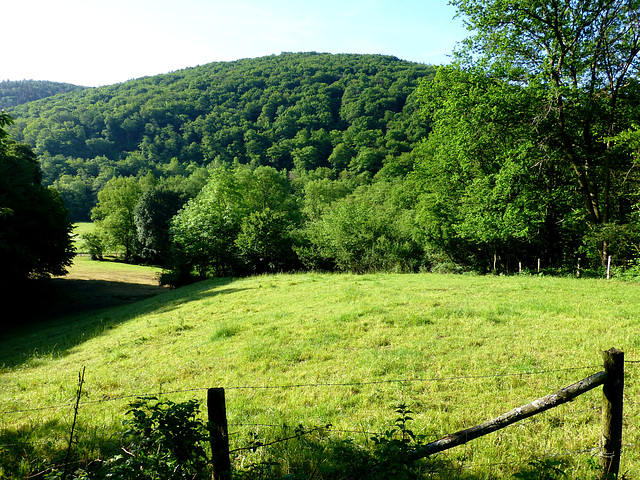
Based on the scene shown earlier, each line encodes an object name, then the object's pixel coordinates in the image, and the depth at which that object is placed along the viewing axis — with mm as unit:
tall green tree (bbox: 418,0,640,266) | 19047
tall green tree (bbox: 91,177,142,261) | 59438
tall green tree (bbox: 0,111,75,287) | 21844
